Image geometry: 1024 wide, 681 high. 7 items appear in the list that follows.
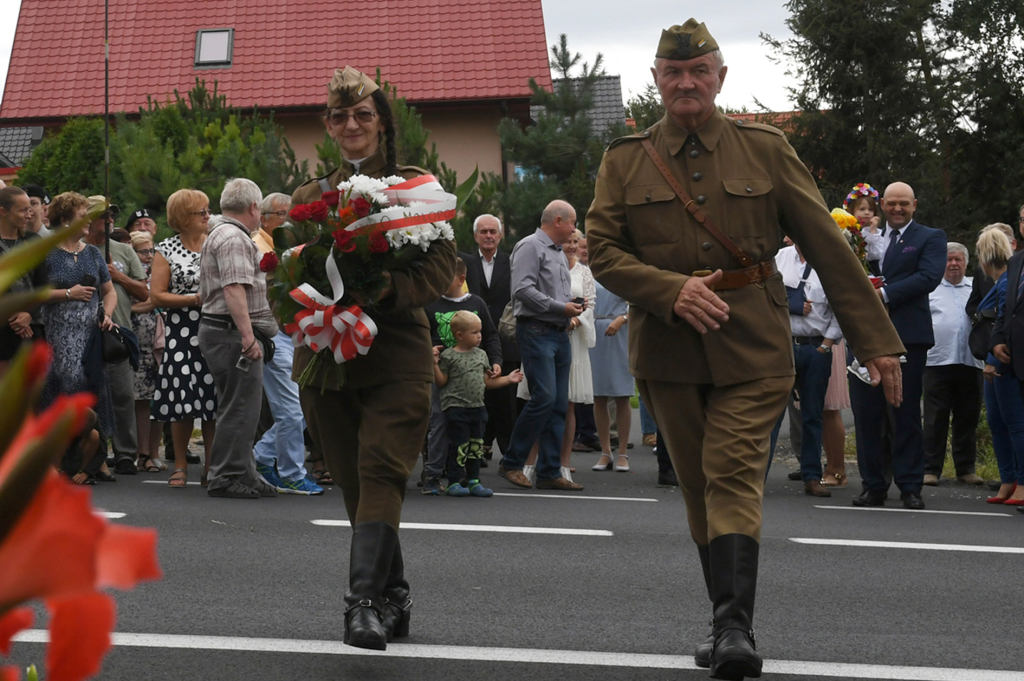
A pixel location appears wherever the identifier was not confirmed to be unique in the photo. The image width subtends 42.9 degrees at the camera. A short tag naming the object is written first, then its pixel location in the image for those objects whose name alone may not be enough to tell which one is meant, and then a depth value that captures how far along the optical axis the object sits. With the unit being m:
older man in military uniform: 4.47
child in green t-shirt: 9.31
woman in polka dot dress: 9.16
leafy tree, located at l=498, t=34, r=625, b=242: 21.61
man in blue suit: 9.16
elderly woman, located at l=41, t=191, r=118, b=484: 8.58
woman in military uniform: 4.65
